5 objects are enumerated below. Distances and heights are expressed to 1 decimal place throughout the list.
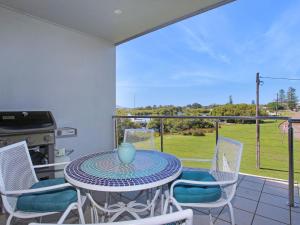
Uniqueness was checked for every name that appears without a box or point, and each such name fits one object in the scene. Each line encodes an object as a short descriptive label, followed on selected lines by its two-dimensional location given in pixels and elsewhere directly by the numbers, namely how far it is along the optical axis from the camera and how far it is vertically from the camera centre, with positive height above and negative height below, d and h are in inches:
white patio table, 46.8 -16.5
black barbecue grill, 94.3 -9.4
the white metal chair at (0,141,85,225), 54.1 -20.8
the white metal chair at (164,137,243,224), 59.5 -20.3
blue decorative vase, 63.0 -12.9
